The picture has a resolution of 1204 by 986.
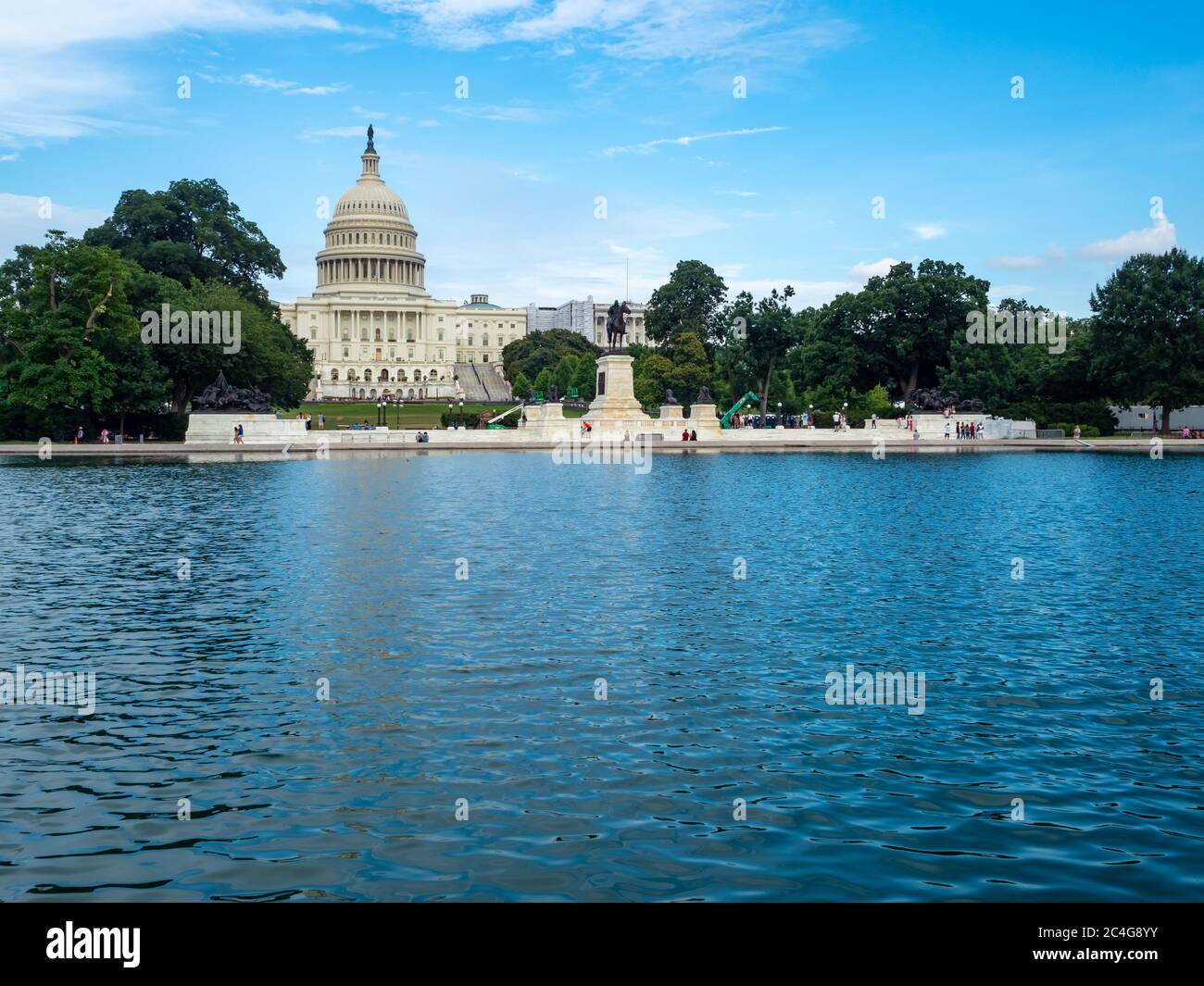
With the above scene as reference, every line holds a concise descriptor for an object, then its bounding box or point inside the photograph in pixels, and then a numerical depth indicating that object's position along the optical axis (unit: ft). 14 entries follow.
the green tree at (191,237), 294.66
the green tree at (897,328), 290.97
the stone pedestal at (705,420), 271.49
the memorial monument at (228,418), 232.32
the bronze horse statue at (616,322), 281.54
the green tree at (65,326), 216.13
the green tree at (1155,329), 255.50
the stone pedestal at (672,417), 271.08
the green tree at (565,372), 483.92
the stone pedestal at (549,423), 266.77
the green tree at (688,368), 351.67
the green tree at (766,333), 336.49
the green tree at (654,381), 353.72
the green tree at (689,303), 393.29
